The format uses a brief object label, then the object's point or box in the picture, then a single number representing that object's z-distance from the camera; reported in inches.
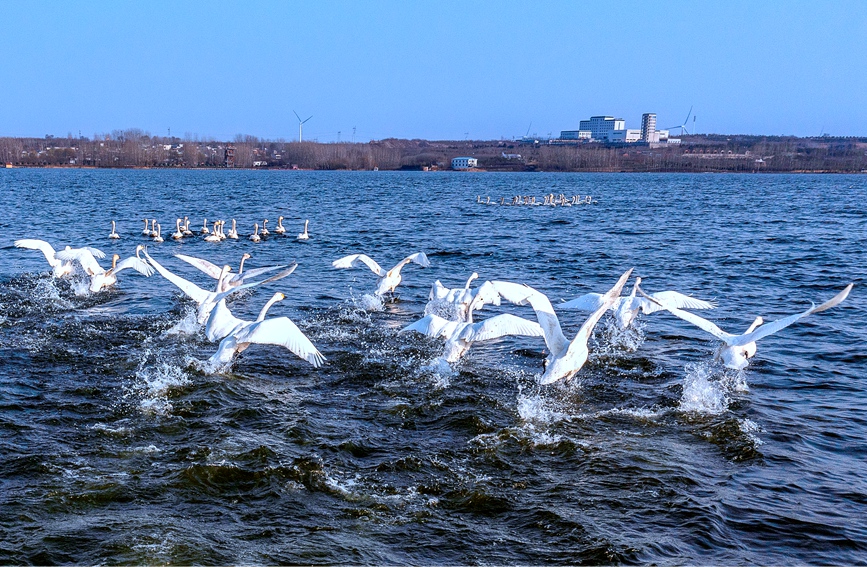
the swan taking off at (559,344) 409.4
